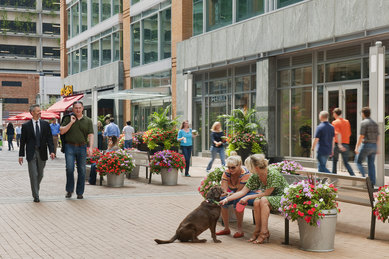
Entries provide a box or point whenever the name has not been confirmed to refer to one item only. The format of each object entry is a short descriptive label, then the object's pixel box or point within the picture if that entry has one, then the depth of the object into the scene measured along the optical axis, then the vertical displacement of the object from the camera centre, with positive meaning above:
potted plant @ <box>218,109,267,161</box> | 19.83 -0.69
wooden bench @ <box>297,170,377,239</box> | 7.63 -1.04
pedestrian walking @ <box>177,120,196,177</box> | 16.83 -0.78
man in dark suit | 10.85 -0.55
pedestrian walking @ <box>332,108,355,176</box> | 13.68 -0.44
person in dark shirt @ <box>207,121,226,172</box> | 17.08 -0.78
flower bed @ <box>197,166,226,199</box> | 9.09 -1.03
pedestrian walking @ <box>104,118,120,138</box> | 21.94 -0.53
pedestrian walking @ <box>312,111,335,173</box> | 12.99 -0.55
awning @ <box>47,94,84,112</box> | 34.59 +0.88
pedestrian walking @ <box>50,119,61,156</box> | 27.62 -0.67
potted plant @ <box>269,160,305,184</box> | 9.50 -0.89
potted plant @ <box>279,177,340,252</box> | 6.72 -1.18
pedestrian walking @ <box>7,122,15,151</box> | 37.62 -1.05
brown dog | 7.13 -1.41
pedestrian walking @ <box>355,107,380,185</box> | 12.41 -0.55
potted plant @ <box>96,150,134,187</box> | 13.48 -1.22
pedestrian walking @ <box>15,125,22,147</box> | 41.75 -1.17
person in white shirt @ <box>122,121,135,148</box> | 23.81 -0.84
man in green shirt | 11.35 -0.61
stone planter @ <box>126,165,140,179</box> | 16.08 -1.70
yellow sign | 45.50 +2.29
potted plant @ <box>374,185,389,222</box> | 7.27 -1.17
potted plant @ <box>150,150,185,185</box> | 14.02 -1.24
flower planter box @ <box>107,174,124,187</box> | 13.73 -1.60
